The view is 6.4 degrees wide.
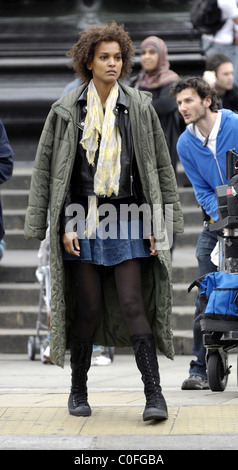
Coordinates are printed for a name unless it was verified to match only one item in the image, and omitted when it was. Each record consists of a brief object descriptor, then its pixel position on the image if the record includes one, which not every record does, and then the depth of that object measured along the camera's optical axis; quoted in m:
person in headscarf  18.09
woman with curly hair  10.77
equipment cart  11.86
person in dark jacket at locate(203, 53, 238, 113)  18.39
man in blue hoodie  12.94
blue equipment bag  12.06
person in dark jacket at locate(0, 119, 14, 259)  12.73
